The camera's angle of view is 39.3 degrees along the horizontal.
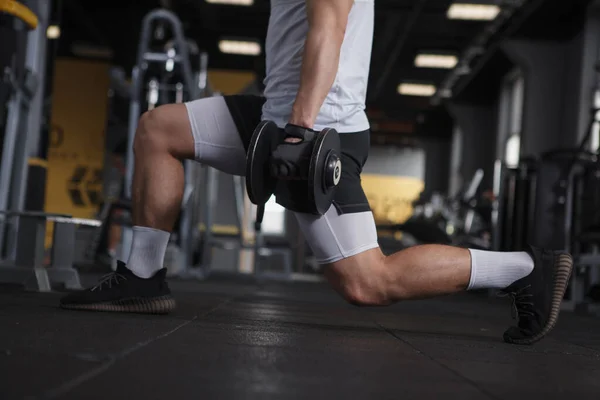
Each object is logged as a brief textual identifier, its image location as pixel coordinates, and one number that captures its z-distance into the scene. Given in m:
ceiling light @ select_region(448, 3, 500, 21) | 10.64
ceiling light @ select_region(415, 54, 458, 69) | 13.68
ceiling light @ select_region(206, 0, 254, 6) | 10.95
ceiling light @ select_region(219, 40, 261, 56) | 13.08
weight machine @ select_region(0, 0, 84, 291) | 3.18
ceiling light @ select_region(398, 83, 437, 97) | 16.47
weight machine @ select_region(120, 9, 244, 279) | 5.65
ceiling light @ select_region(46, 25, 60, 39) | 4.65
